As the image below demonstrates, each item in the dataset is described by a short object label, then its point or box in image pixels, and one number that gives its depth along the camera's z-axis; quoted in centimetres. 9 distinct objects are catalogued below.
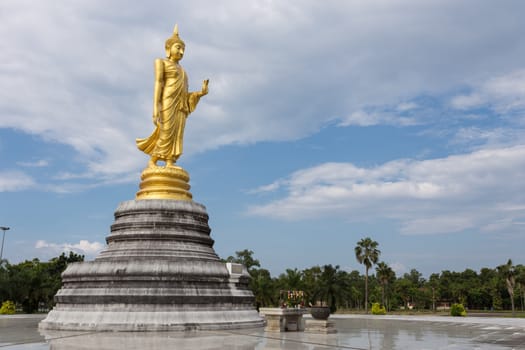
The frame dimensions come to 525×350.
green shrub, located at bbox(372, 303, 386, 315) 4238
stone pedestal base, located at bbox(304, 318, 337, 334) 1798
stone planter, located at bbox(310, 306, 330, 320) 1797
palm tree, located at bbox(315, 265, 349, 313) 4038
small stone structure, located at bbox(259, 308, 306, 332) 1834
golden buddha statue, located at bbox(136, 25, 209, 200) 2566
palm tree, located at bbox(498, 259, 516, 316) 5458
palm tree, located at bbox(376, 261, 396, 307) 5841
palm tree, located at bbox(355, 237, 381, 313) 5366
